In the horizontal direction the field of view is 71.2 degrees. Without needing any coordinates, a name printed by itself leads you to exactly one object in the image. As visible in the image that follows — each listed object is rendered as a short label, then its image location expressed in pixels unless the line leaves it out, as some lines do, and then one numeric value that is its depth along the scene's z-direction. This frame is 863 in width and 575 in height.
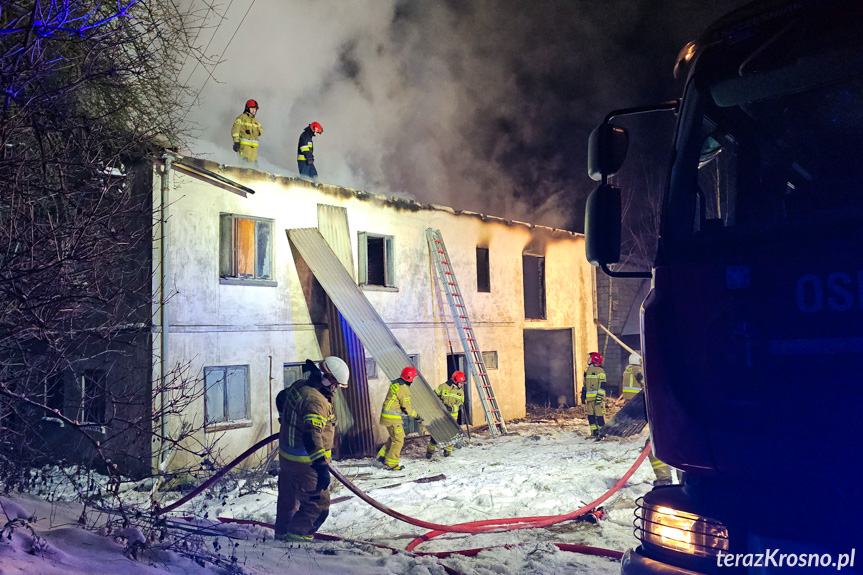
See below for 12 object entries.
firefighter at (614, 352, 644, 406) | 12.66
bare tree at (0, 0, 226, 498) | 3.65
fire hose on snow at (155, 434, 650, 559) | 5.64
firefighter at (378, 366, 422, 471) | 11.24
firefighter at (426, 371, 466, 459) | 13.41
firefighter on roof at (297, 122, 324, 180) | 14.29
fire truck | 2.39
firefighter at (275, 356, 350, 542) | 6.00
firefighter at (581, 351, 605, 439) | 13.10
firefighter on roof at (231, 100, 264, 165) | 13.92
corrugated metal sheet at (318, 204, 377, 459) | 12.61
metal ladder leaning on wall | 15.63
